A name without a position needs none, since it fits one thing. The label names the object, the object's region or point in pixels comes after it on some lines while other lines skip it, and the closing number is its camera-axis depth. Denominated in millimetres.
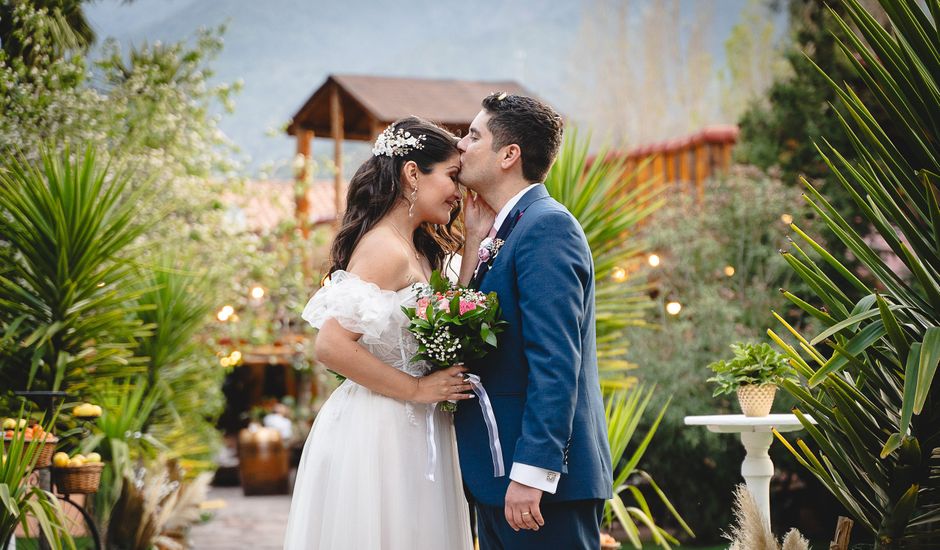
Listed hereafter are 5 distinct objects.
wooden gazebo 14789
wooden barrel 12500
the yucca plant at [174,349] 7156
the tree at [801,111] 8820
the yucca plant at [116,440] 6184
